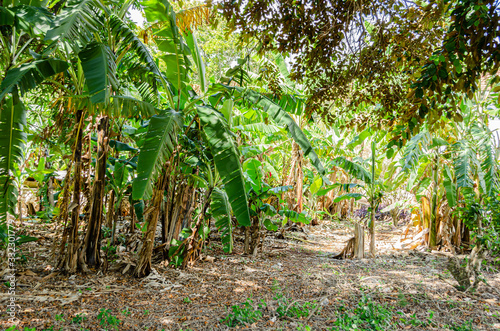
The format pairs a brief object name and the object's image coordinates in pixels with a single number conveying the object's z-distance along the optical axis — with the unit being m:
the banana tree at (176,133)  2.96
